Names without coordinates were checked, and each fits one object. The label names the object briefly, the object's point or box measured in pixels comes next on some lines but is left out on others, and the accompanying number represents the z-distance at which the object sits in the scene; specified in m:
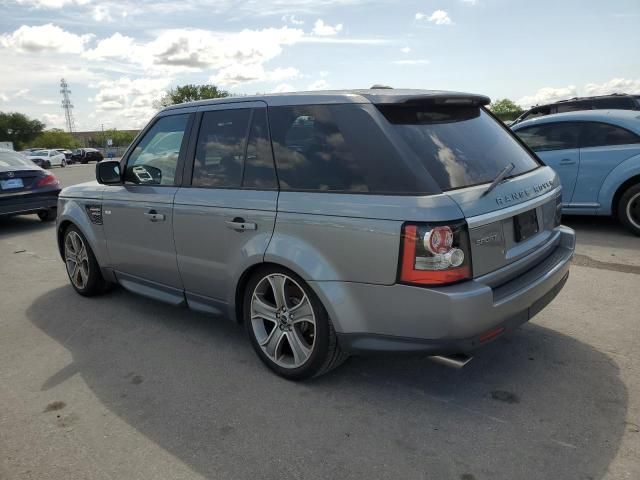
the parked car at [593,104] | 11.51
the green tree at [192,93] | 68.29
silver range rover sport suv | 2.63
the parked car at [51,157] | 43.45
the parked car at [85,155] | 51.88
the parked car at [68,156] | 51.86
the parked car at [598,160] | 6.52
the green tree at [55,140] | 88.74
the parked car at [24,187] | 9.18
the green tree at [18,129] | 81.00
